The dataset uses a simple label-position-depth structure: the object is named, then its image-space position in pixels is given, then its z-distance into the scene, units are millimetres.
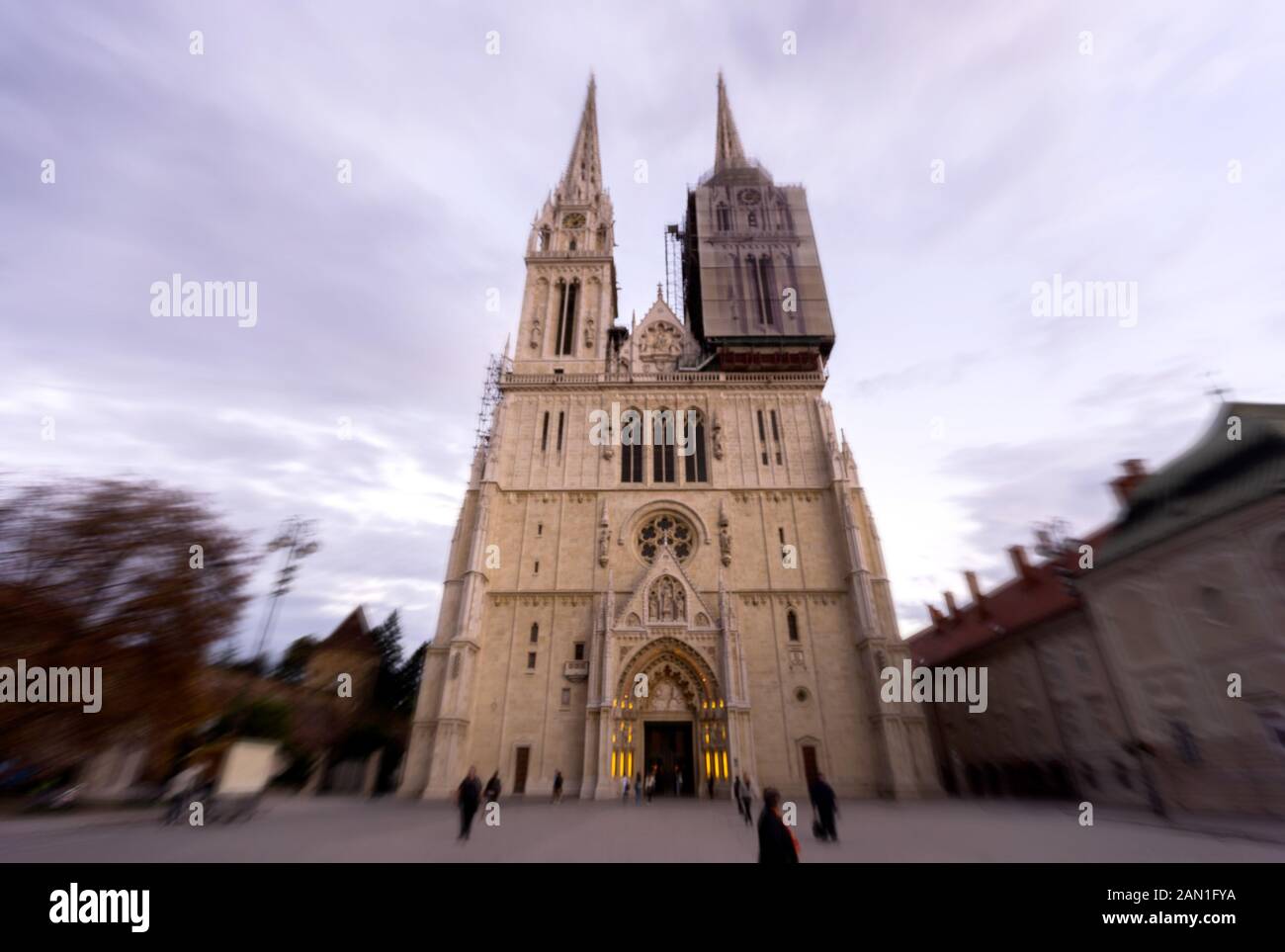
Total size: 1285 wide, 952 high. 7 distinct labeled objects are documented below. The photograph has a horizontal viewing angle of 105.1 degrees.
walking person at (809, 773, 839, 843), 9344
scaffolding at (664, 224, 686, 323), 44128
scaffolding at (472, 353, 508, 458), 29288
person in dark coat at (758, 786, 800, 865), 4629
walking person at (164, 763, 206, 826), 12500
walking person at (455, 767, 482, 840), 9344
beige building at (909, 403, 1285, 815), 11641
